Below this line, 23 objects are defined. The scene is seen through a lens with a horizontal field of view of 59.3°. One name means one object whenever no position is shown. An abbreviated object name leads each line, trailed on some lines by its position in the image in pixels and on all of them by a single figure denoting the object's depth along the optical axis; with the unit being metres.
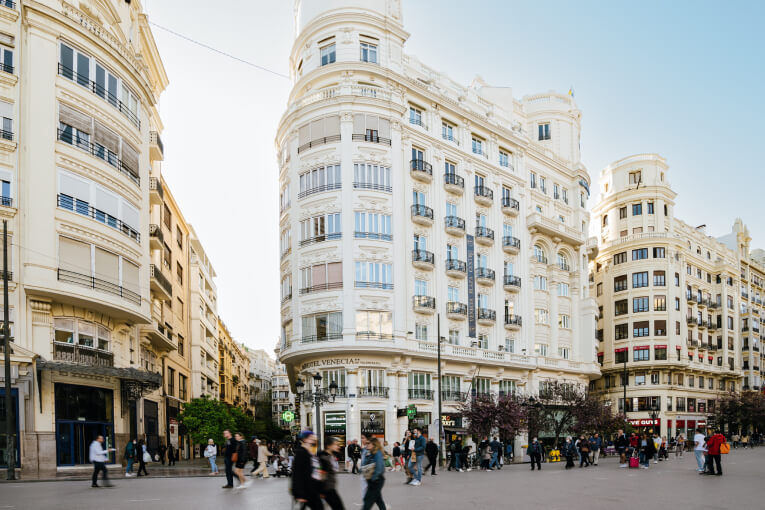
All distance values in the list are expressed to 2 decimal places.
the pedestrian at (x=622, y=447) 30.66
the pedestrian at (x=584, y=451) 32.31
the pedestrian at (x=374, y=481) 11.97
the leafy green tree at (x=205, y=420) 42.19
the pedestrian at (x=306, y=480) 9.52
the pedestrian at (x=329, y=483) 9.91
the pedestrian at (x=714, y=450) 21.79
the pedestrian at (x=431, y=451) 25.23
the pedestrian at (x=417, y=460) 20.33
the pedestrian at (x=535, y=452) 30.03
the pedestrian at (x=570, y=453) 31.09
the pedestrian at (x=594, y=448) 34.84
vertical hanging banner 48.25
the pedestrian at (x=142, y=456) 26.67
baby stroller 25.66
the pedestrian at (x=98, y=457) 19.30
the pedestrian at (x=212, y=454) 28.33
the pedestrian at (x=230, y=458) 18.83
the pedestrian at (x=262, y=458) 23.34
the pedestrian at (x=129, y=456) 26.81
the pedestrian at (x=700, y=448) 23.61
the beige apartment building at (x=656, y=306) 72.88
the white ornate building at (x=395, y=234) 41.88
